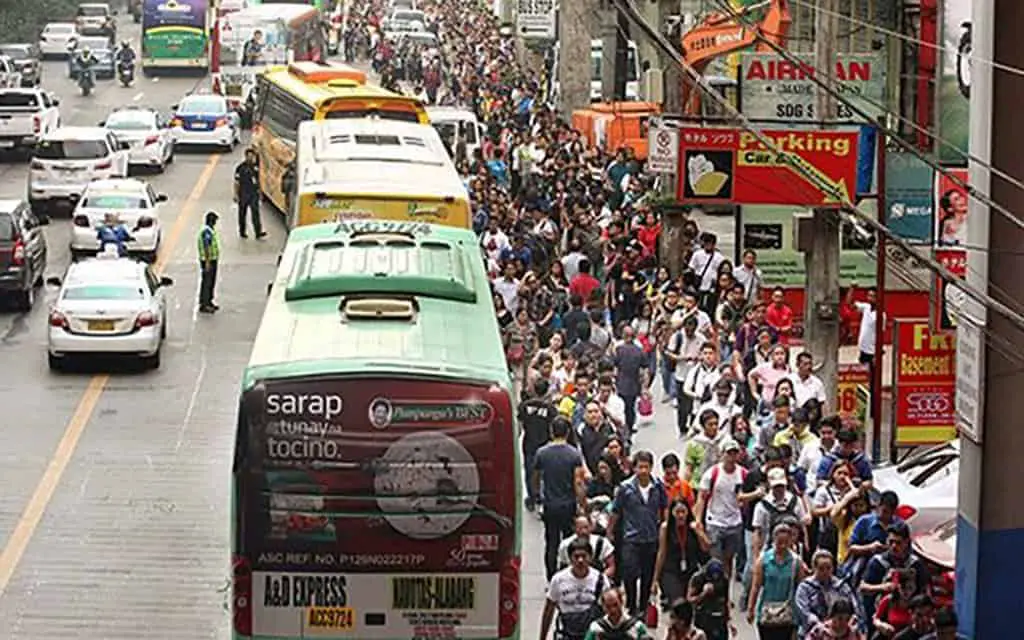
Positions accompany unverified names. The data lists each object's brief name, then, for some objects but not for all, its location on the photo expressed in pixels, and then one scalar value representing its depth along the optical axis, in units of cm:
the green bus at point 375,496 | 1616
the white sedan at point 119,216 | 3881
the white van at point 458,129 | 4875
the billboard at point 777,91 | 2695
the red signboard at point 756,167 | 2472
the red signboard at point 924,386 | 2273
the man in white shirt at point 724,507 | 1955
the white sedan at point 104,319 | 3067
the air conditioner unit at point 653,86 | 5431
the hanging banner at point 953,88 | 3123
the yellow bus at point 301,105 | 4053
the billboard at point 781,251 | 3111
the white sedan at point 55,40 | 8488
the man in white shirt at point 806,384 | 2241
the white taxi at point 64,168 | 4391
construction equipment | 2911
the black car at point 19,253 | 3401
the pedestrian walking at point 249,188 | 4062
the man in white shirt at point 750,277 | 2886
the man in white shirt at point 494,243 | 3272
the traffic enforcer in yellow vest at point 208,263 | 3434
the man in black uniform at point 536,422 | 2233
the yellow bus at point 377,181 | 2908
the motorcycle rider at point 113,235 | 3641
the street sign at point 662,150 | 2828
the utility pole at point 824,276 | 2545
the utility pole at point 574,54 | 5472
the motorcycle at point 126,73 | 7362
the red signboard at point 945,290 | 2089
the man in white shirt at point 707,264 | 3003
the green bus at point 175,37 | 7381
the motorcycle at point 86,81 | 7121
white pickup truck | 5281
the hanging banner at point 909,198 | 2712
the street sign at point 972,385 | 1877
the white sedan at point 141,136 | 5041
